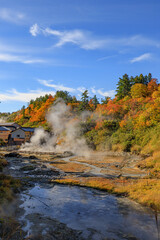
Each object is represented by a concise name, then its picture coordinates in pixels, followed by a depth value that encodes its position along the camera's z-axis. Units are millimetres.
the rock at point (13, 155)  42044
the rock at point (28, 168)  27650
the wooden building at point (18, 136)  68188
